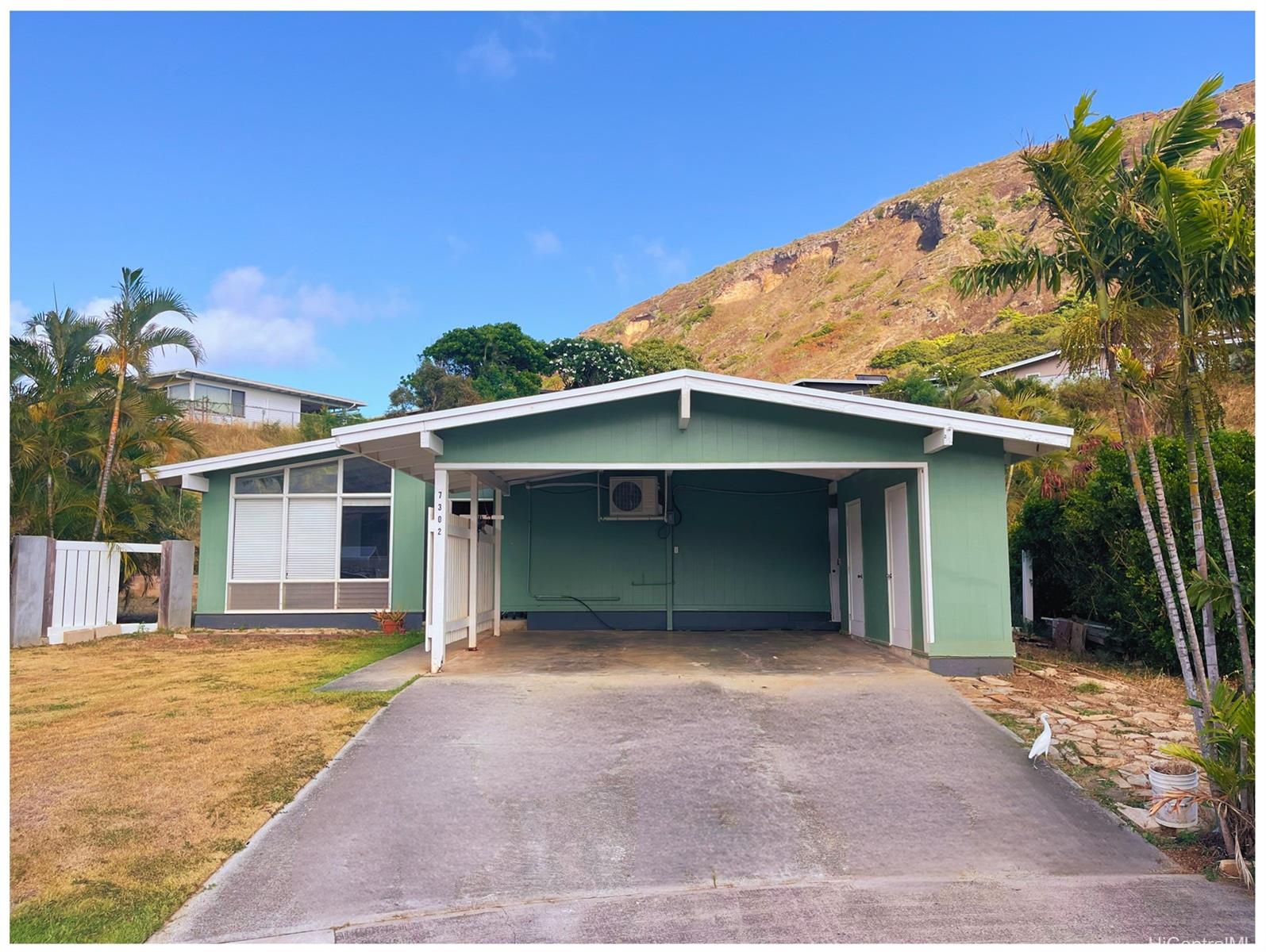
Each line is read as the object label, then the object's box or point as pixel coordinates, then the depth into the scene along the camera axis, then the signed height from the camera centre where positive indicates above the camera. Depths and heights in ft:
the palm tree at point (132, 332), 43.45 +11.19
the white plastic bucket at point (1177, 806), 14.11 -4.15
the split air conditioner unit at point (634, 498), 41.24 +2.71
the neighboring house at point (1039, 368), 92.68 +20.41
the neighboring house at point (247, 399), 118.52 +22.82
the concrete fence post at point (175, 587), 42.73 -1.51
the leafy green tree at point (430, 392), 122.72 +23.61
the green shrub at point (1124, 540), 26.16 +0.51
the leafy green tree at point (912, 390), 81.46 +17.52
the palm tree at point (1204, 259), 13.60 +4.77
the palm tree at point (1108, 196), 15.07 +6.31
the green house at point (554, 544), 38.47 +0.54
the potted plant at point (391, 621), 41.45 -3.07
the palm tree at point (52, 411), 41.47 +7.14
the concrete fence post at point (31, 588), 36.86 -1.33
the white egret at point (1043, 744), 17.78 -3.83
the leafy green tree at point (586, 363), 138.41 +30.73
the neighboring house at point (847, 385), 110.93 +22.01
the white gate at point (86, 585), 38.65 -1.31
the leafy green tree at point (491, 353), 135.23 +31.47
